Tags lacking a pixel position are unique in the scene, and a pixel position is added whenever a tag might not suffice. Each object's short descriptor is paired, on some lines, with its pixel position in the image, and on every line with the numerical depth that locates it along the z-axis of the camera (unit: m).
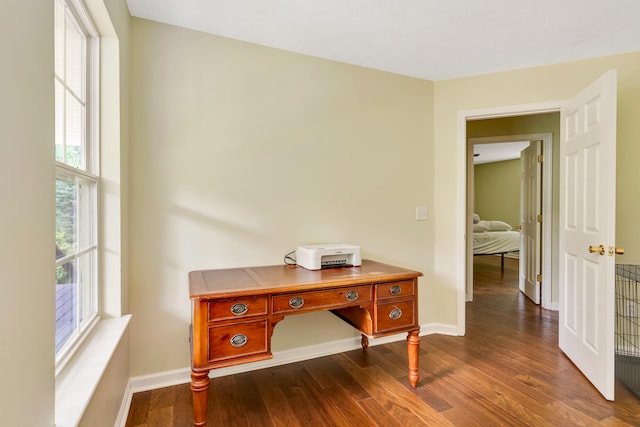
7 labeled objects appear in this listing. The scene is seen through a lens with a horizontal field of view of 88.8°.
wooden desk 1.60
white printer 2.16
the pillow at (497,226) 6.86
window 1.28
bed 6.31
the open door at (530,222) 3.84
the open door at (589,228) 1.91
